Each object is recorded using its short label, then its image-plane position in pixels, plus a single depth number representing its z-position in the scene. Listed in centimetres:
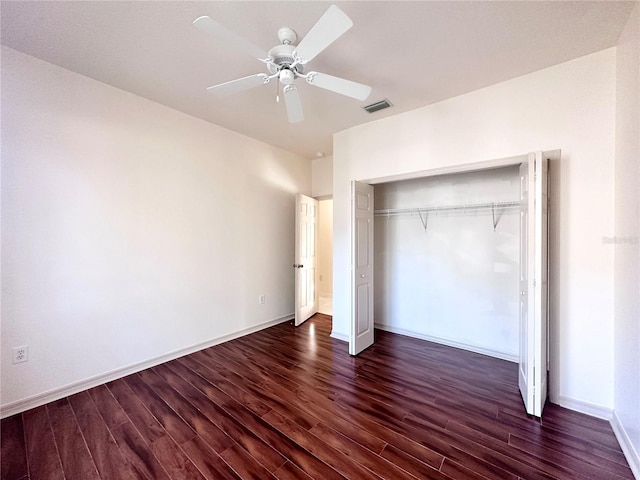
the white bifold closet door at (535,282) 205
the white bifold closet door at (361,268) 320
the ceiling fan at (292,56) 142
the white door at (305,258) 436
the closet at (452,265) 314
